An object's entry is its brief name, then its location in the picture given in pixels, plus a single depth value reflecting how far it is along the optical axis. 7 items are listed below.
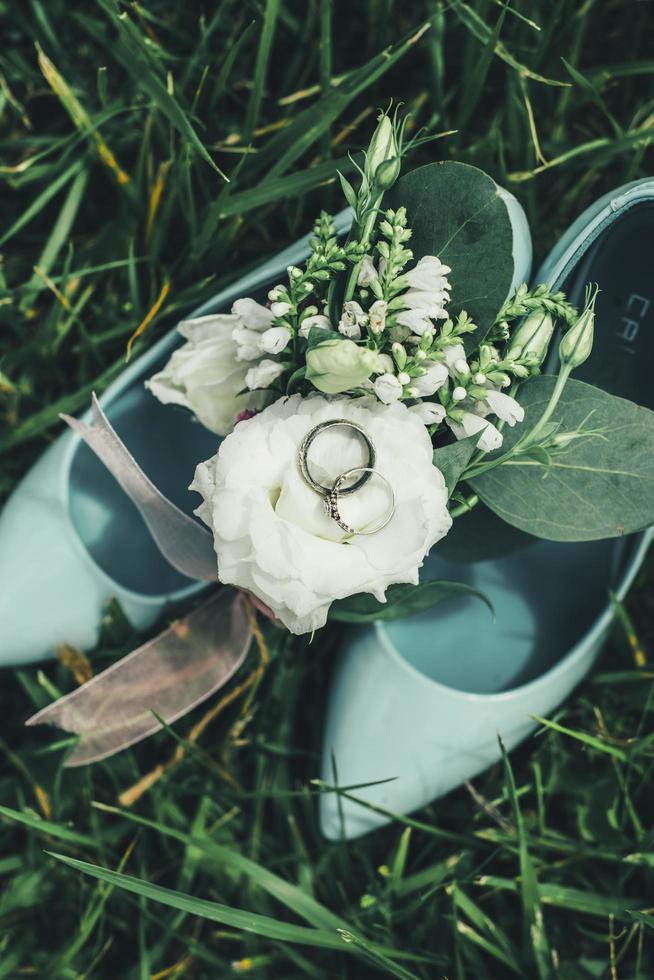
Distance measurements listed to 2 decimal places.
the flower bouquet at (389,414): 0.49
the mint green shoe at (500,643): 0.72
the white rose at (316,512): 0.48
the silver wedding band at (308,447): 0.49
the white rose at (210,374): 0.62
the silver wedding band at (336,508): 0.49
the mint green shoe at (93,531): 0.80
